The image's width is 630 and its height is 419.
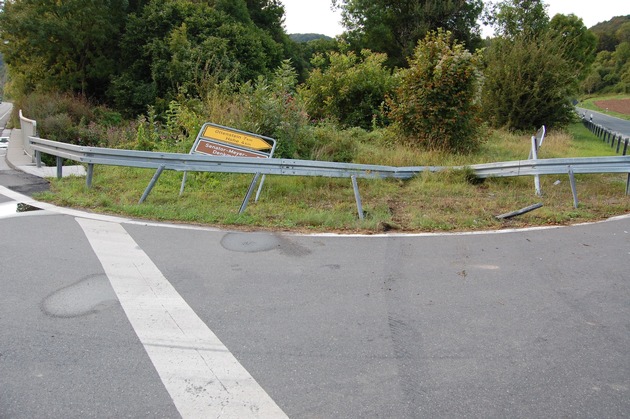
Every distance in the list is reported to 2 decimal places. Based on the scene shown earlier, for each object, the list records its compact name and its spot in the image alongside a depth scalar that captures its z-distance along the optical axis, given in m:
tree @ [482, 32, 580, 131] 19.06
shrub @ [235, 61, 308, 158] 10.56
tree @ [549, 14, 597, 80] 40.09
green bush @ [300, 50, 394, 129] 17.28
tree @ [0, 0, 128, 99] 26.94
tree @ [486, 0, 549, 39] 36.22
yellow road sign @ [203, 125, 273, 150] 8.99
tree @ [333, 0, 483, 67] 38.84
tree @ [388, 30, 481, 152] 11.95
